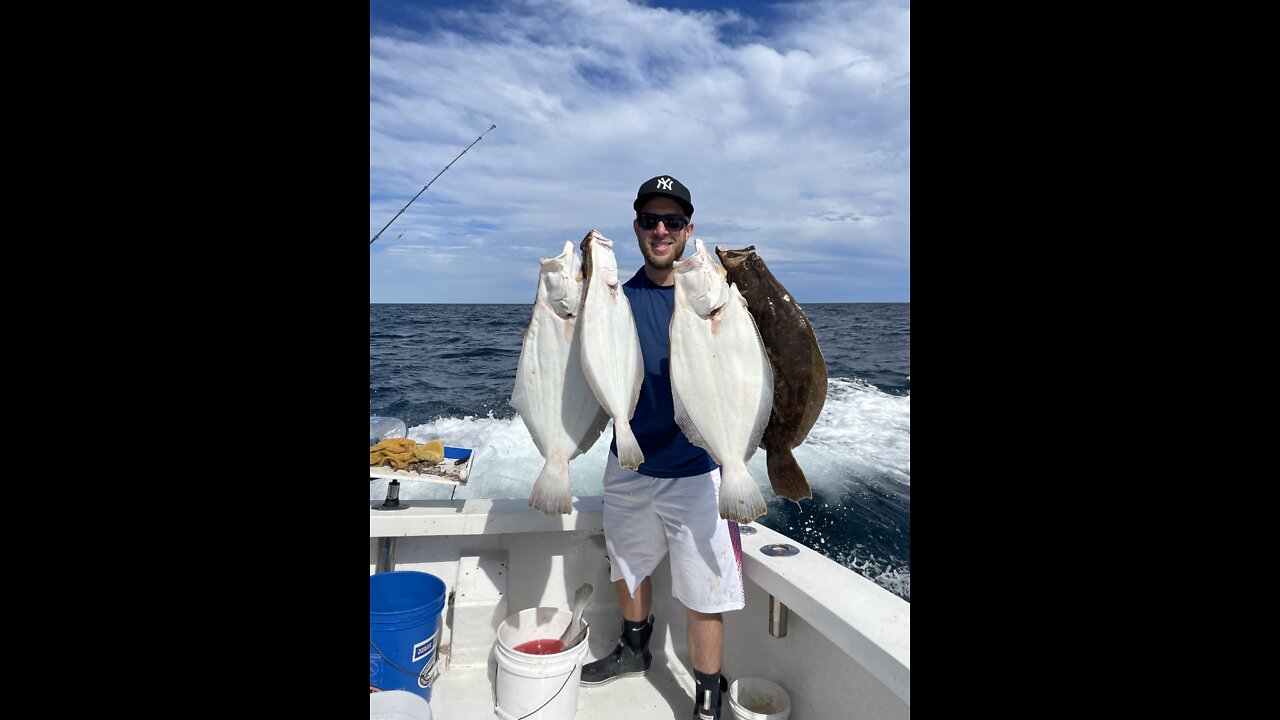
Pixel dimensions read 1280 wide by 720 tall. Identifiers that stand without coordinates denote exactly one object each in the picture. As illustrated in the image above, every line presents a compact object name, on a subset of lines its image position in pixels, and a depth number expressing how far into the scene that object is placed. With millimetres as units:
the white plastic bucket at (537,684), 2756
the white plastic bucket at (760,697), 2771
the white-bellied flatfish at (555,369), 2176
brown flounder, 2258
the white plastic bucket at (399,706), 2238
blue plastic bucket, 2684
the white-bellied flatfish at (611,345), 2080
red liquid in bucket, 3056
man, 2684
